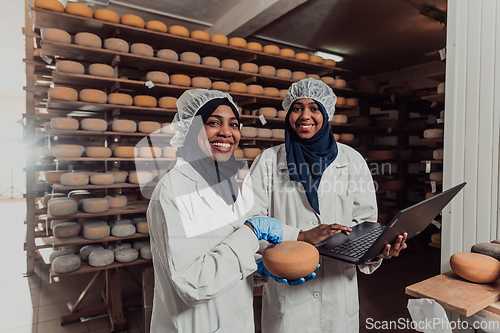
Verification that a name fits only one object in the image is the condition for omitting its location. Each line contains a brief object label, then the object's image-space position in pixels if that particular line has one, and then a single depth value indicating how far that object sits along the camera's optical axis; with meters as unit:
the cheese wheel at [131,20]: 2.94
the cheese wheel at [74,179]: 2.66
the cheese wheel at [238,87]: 3.39
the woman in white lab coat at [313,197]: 1.30
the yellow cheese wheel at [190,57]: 3.18
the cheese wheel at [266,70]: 3.59
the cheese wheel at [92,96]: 2.73
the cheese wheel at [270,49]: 3.65
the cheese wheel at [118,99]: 2.84
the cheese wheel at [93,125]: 2.76
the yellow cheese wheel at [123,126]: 2.85
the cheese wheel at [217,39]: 3.36
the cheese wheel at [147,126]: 2.94
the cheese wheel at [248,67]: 3.49
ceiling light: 5.28
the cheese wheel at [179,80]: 3.12
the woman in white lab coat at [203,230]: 0.84
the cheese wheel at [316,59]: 3.88
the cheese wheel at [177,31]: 3.15
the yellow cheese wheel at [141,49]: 2.92
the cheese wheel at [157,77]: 3.02
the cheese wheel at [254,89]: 3.48
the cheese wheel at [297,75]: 3.76
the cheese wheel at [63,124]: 2.64
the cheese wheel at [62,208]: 2.58
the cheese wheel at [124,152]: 2.88
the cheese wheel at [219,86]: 3.28
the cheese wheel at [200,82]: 3.17
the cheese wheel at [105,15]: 2.80
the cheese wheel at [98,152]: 2.76
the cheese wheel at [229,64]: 3.39
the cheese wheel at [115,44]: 2.82
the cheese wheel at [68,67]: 2.65
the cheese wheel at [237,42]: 3.46
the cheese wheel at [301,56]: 3.82
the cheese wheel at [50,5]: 2.60
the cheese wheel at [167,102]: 3.05
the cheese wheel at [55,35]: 2.58
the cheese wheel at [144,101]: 2.96
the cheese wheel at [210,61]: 3.29
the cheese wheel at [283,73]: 3.67
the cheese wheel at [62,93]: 2.63
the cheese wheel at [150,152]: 2.95
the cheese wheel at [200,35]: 3.27
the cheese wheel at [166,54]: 3.08
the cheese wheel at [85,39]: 2.71
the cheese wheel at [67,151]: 2.64
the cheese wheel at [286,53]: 3.74
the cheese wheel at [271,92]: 3.58
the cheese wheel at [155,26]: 3.05
